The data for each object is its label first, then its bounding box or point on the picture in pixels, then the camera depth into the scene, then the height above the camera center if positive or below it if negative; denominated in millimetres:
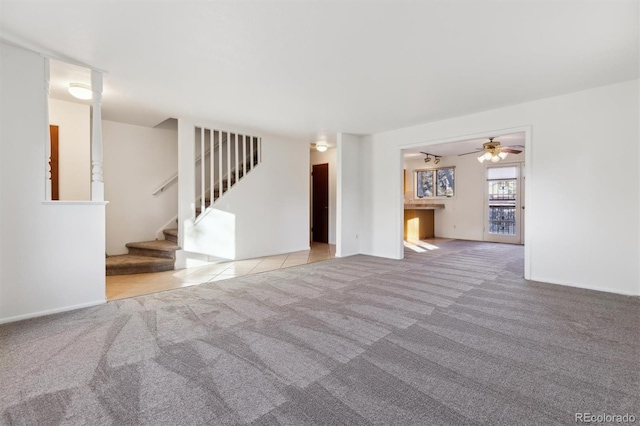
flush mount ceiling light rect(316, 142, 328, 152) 6715 +1507
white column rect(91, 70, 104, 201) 3082 +773
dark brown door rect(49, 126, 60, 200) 4145 +705
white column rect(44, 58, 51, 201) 2793 +710
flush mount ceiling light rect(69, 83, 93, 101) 3428 +1446
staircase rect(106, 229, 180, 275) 4328 -781
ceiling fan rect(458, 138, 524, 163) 5605 +1230
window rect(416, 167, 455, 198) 9188 +923
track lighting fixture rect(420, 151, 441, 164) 8158 +1598
